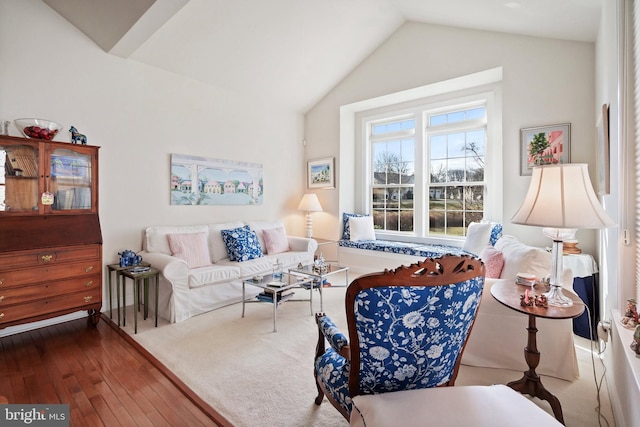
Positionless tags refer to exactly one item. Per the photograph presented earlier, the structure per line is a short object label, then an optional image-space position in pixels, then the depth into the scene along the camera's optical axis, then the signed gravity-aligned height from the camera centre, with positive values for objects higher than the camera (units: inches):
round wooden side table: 63.5 -21.0
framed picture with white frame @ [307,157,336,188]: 213.9 +24.4
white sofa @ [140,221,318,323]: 123.4 -27.2
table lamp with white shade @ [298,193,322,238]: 207.9 +2.3
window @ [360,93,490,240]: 181.2 +25.9
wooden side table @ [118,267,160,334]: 114.0 -26.8
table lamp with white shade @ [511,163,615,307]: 61.1 +0.5
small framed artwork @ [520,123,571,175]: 134.4 +26.9
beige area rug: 71.3 -45.1
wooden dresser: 100.5 -7.5
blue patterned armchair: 43.7 -16.5
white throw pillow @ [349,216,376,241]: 206.7 -13.6
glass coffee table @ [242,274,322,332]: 117.5 -29.3
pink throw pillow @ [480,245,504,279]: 96.7 -17.2
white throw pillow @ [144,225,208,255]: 140.7 -13.2
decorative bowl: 108.4 +28.6
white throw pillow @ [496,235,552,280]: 88.2 -15.6
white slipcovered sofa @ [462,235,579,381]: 83.7 -35.4
